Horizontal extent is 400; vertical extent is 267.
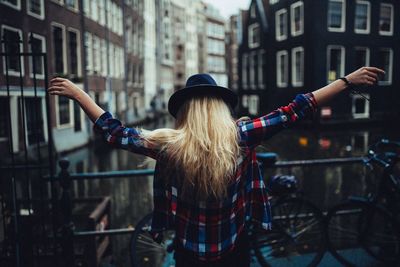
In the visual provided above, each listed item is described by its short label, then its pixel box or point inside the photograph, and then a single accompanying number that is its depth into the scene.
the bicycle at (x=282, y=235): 2.82
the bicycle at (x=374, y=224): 2.85
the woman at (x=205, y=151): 1.45
